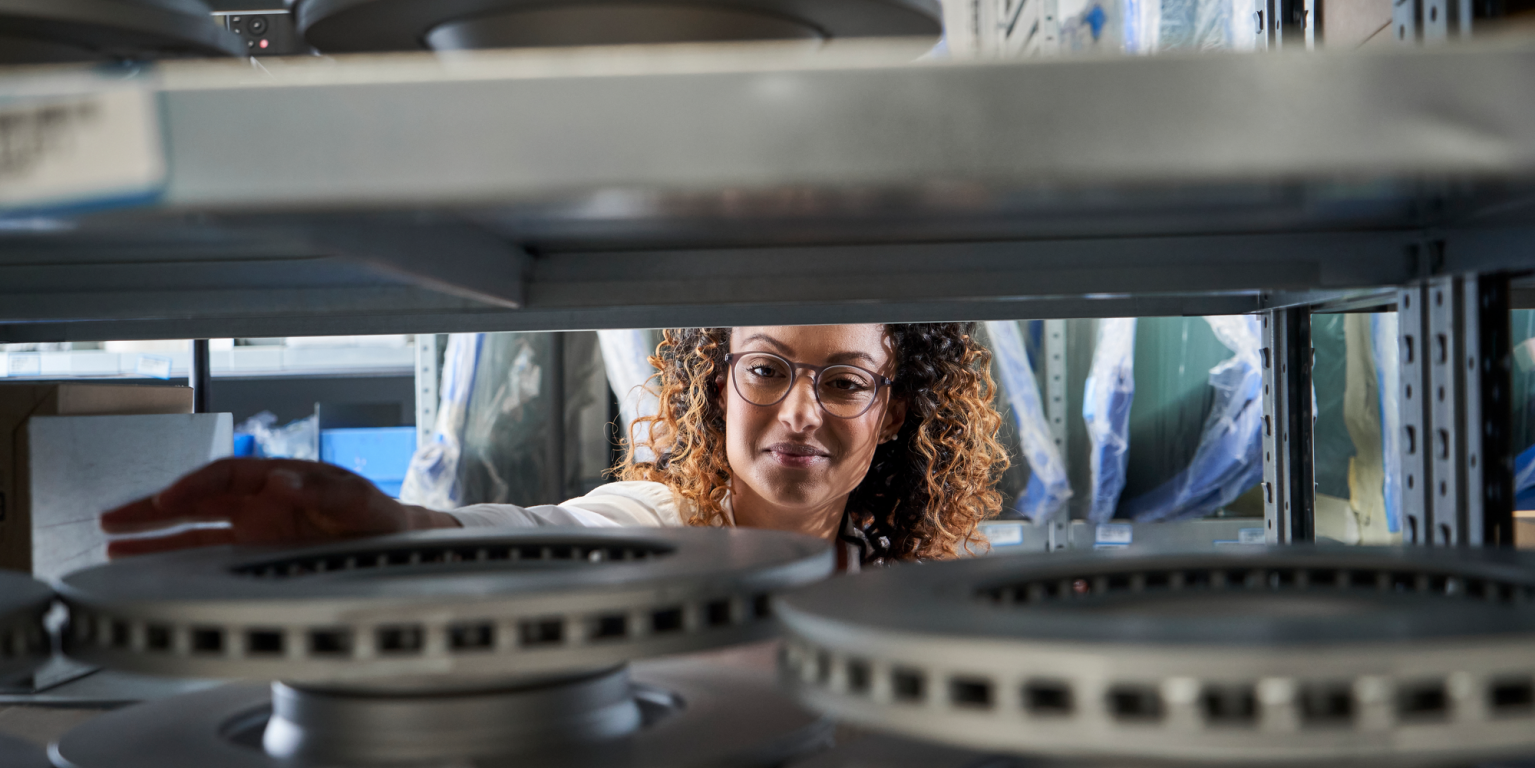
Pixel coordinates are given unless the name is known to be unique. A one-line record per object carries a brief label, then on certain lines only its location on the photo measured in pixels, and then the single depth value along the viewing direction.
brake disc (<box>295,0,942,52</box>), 0.57
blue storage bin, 2.93
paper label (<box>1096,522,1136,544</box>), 2.43
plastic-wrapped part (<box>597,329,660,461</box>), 2.62
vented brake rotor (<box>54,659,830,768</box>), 0.49
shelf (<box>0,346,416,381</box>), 2.66
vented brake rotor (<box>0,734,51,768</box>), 0.54
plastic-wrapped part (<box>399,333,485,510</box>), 2.54
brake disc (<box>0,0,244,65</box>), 0.54
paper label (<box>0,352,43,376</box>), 2.53
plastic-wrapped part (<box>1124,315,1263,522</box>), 2.42
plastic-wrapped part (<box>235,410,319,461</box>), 2.95
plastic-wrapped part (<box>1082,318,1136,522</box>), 2.41
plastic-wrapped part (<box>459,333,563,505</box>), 2.65
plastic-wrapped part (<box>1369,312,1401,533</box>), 2.32
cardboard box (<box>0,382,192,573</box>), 0.86
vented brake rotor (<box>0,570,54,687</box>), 0.44
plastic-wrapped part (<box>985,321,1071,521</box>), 2.41
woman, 1.48
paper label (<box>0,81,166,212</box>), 0.31
